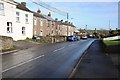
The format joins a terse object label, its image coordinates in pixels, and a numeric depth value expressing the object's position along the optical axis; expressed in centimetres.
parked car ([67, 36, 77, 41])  2574
